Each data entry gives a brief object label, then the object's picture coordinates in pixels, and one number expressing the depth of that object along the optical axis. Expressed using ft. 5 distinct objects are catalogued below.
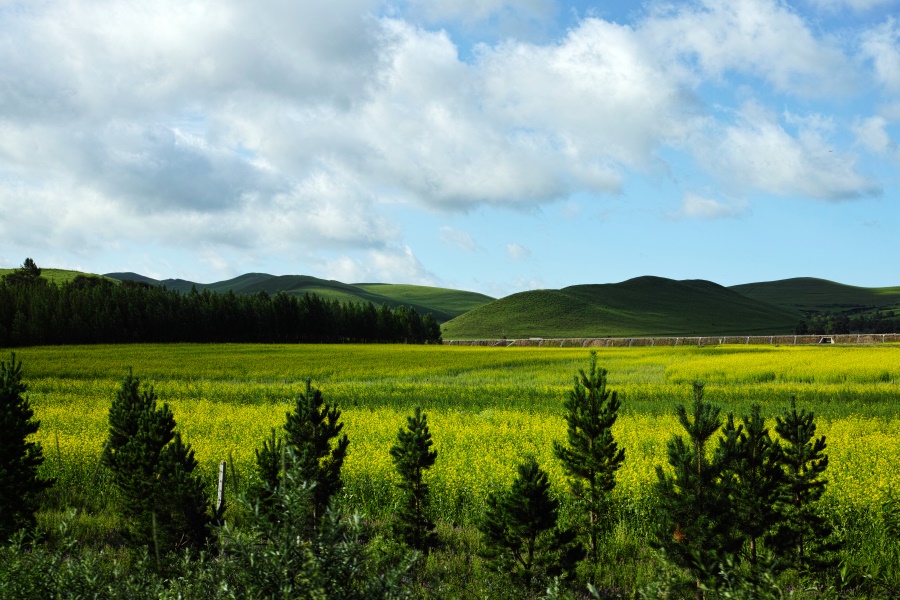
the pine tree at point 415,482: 34.40
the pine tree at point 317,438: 35.19
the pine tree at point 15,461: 37.11
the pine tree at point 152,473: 33.81
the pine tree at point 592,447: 34.83
